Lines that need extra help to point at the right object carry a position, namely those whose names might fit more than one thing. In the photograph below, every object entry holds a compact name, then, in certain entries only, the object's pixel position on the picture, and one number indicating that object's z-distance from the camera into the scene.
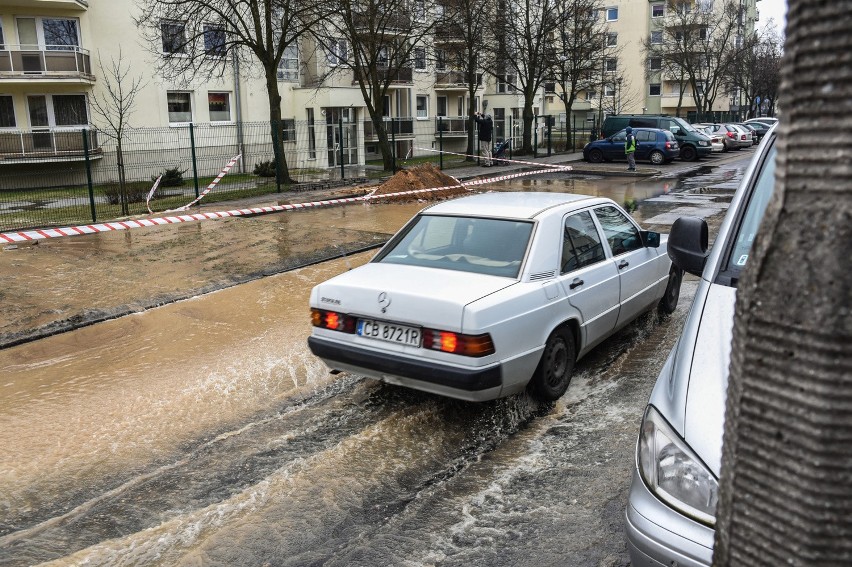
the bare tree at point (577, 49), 38.47
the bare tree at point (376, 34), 27.23
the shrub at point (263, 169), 25.09
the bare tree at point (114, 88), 31.39
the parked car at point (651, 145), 32.25
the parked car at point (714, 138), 38.03
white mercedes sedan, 5.08
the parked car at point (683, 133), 34.22
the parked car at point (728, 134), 41.50
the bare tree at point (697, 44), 57.81
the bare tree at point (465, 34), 31.98
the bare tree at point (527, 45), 36.50
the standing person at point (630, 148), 29.14
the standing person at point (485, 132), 30.36
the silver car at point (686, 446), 2.87
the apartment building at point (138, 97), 29.89
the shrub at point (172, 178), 24.81
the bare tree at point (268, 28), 23.08
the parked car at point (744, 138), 42.72
